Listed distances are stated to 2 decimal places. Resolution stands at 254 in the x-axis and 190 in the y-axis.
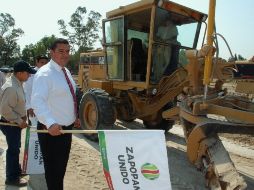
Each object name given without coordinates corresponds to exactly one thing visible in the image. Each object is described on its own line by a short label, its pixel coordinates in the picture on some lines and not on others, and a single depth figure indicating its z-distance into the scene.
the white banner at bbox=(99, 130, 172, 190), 3.09
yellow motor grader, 4.84
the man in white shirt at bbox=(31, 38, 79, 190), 3.49
